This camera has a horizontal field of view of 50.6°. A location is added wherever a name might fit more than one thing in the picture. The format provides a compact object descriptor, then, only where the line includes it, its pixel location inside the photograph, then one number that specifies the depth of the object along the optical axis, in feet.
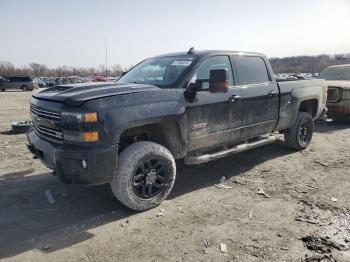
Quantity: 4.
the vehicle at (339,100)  33.22
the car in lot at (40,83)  165.41
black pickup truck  12.88
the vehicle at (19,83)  131.03
